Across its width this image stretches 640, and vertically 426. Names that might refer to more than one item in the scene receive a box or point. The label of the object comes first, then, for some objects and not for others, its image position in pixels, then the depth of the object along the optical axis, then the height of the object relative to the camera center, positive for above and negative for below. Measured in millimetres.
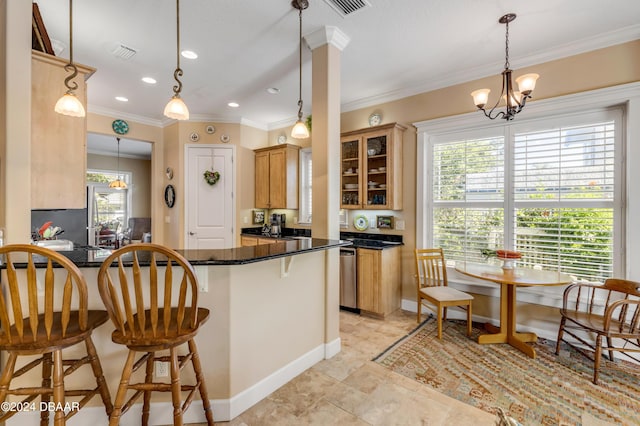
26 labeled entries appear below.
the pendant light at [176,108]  1968 +690
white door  5027 +223
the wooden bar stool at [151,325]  1365 -571
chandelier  2311 +1073
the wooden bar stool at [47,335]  1271 -560
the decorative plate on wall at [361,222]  4254 -140
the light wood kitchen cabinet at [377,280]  3555 -835
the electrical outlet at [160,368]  1836 -972
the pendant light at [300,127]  2309 +699
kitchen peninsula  1733 -778
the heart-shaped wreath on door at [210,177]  5051 +596
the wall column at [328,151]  2646 +558
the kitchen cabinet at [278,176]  4953 +623
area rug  1965 -1294
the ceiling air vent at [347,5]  2258 +1617
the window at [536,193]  2781 +220
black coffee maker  5145 -193
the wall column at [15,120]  1659 +520
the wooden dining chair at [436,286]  3014 -849
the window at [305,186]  5078 +455
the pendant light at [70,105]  1784 +649
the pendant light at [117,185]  6809 +613
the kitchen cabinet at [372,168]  3799 +609
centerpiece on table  2842 -424
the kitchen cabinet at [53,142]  2088 +515
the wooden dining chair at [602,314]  2229 -869
